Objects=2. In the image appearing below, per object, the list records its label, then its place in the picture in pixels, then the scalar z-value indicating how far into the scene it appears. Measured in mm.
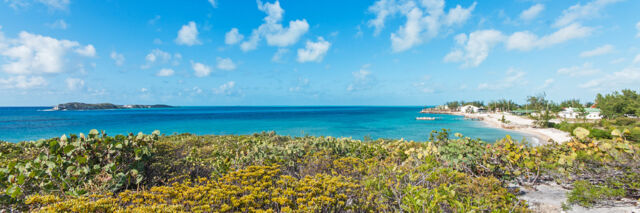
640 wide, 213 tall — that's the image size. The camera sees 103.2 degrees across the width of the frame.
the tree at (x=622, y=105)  49550
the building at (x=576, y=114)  60253
